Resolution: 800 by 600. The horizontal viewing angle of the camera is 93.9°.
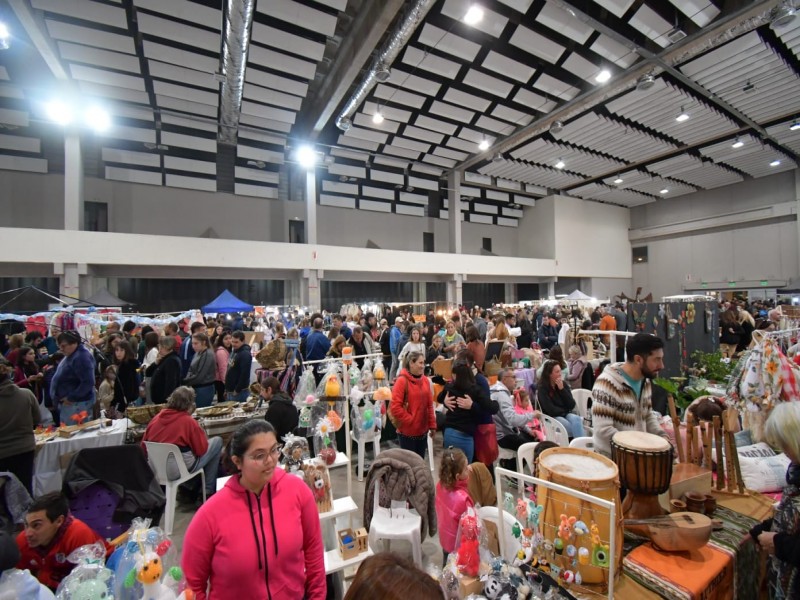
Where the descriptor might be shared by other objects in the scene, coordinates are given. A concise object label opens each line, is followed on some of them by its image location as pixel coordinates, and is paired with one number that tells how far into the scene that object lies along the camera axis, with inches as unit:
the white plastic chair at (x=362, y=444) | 151.3
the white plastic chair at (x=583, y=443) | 114.9
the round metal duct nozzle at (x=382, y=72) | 288.5
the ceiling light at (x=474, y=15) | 237.5
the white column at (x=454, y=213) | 591.8
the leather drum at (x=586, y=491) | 56.5
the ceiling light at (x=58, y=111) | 313.6
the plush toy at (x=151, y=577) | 61.3
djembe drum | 66.9
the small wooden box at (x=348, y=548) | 86.0
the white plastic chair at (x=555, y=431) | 136.3
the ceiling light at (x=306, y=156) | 431.8
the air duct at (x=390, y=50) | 240.4
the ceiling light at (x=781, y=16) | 239.4
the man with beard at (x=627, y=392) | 82.9
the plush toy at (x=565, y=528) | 57.0
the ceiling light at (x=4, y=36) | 223.3
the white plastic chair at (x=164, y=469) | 118.6
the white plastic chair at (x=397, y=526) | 86.6
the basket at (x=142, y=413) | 152.1
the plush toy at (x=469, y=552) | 62.7
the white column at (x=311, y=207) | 498.0
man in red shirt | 70.6
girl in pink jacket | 83.9
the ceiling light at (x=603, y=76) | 312.0
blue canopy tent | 385.7
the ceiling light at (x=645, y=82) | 314.8
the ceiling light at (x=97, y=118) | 313.1
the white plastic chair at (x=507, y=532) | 69.7
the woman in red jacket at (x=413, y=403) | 126.0
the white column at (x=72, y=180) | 365.4
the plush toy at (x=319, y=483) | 89.6
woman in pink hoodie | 52.3
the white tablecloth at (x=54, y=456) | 128.2
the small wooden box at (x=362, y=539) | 87.7
